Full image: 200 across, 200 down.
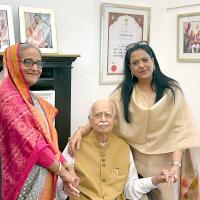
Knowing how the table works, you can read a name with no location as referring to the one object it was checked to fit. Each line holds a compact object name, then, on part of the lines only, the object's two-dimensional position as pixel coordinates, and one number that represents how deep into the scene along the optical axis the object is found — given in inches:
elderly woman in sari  60.7
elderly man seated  75.1
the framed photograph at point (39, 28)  92.4
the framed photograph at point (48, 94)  97.3
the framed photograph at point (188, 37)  113.0
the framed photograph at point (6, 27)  89.4
